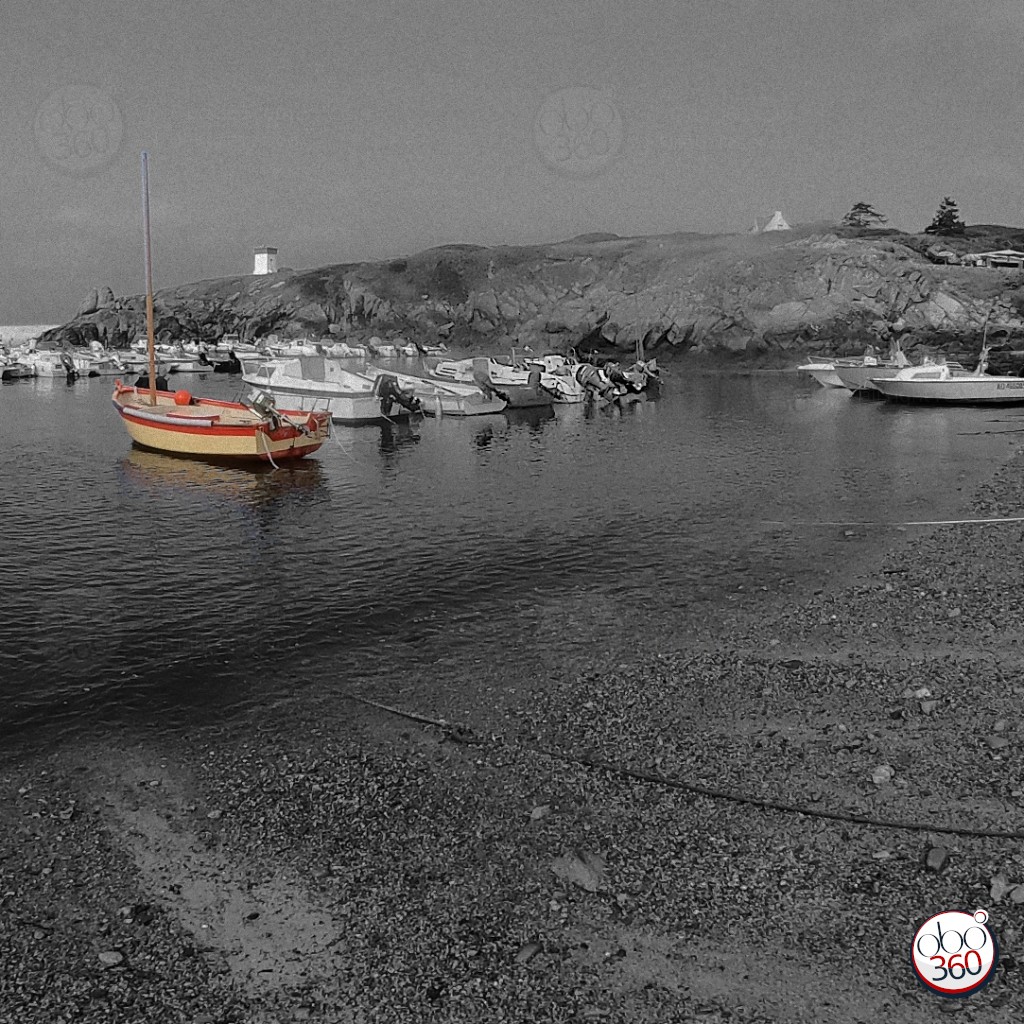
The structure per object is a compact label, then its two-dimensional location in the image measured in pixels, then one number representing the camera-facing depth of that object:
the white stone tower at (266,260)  182.62
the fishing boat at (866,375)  60.38
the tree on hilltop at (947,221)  153.12
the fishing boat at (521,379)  55.53
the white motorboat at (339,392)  46.69
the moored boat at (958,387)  53.94
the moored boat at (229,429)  32.16
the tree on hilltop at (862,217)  161.00
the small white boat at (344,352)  102.12
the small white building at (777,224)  159.88
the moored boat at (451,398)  51.72
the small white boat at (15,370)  79.62
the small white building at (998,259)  124.00
